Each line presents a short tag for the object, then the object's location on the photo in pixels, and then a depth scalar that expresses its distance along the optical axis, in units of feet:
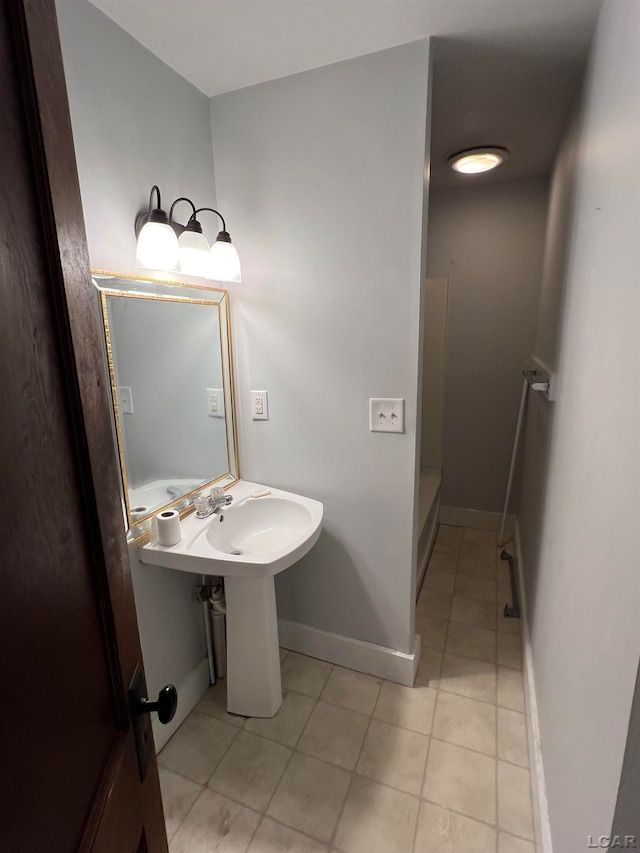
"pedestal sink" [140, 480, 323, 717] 4.45
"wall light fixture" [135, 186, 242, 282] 4.17
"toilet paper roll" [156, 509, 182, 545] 4.48
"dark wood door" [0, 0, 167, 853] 1.32
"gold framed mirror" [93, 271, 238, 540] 4.31
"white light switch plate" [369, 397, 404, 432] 5.07
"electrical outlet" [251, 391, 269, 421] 5.77
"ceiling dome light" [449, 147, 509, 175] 6.81
